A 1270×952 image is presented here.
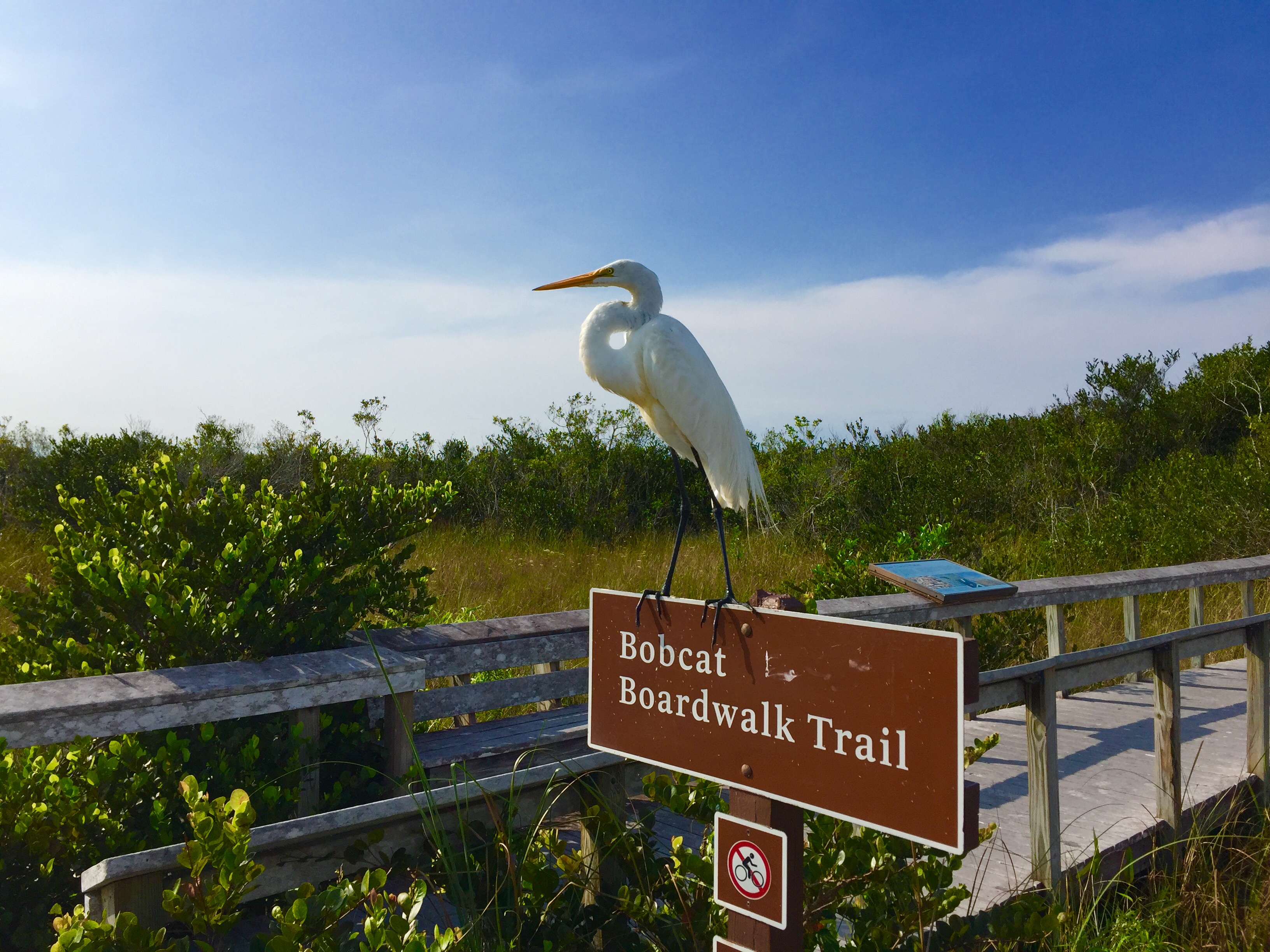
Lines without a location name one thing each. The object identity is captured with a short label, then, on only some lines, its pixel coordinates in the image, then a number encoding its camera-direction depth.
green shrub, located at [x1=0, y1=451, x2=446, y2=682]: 2.98
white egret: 3.24
